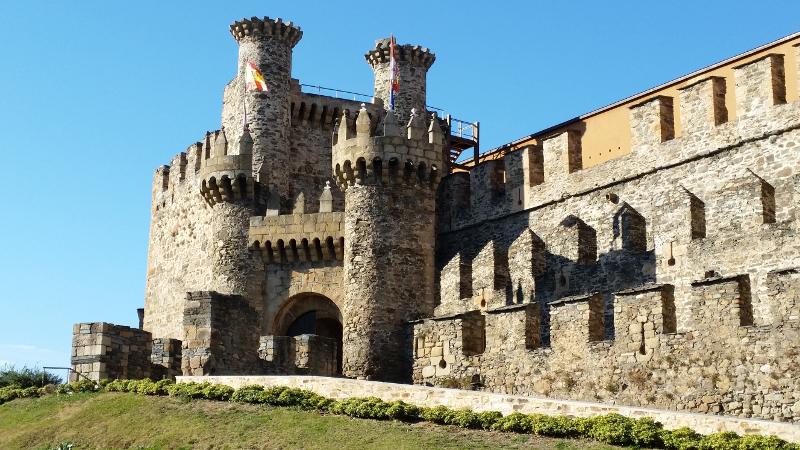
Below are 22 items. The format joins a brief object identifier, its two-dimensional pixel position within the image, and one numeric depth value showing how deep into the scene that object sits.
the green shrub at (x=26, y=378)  32.44
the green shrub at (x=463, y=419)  23.83
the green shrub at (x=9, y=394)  31.23
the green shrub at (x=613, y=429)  21.59
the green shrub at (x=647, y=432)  21.25
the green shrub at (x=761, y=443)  19.88
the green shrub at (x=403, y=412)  24.75
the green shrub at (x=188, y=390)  28.36
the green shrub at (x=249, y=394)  27.32
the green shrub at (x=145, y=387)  29.14
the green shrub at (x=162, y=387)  29.11
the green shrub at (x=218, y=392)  28.02
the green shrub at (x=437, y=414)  24.28
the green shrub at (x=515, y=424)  23.10
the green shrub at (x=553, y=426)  22.55
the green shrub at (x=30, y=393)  31.16
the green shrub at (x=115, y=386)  29.80
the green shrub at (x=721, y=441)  20.27
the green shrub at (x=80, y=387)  30.30
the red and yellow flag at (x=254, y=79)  39.53
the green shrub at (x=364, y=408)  25.00
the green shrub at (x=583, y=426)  22.27
